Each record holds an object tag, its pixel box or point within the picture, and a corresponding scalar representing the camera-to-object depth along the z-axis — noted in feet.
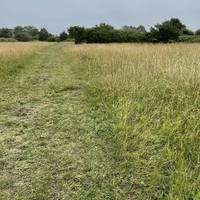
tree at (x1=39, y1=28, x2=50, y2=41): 236.43
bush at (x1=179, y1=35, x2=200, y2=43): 92.29
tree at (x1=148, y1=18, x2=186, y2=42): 97.50
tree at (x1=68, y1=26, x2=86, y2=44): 128.92
